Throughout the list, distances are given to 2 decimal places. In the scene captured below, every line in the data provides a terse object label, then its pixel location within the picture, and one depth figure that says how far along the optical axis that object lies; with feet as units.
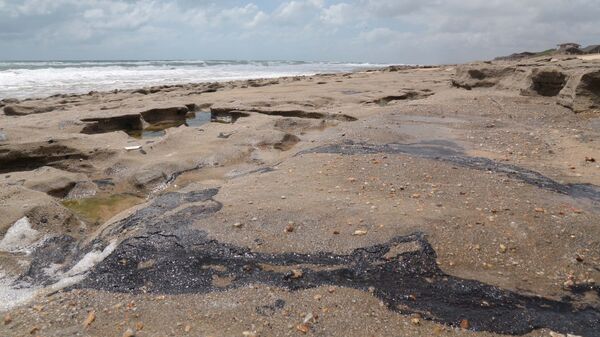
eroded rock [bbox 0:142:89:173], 19.83
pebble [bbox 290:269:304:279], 9.64
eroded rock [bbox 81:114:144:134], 26.17
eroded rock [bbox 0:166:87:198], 16.12
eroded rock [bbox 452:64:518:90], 34.88
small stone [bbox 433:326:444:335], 7.95
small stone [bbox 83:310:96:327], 8.45
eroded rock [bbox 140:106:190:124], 30.30
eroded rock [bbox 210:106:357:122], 26.53
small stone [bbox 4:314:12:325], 8.63
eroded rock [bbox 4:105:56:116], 34.09
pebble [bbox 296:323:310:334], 8.00
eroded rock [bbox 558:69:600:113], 24.99
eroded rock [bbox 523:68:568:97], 29.45
